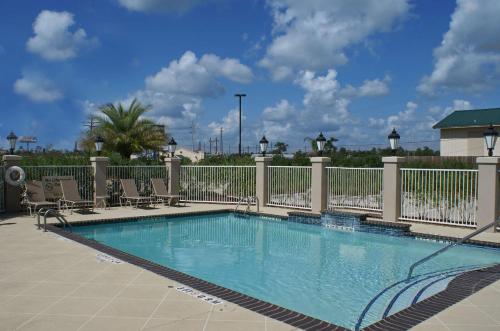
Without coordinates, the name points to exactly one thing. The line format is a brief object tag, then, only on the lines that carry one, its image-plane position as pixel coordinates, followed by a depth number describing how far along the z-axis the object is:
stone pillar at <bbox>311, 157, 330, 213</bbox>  14.30
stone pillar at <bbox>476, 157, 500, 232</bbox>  10.59
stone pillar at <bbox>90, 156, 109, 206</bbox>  15.55
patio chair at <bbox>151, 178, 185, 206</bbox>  16.59
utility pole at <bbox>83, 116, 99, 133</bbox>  20.78
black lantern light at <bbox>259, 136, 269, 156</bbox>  16.44
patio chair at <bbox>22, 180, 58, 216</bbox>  13.51
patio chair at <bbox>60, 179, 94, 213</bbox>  14.25
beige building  29.23
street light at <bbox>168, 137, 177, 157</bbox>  17.72
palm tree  20.23
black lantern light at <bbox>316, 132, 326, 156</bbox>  14.32
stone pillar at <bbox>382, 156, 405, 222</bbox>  12.41
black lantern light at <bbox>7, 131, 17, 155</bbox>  14.09
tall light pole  30.14
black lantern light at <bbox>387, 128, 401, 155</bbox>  12.41
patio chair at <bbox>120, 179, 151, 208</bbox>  15.80
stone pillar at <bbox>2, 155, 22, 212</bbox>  13.74
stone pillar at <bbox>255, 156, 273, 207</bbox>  16.33
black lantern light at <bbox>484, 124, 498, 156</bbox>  10.83
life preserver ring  13.46
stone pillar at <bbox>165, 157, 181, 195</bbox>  17.45
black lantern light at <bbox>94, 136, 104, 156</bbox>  15.80
